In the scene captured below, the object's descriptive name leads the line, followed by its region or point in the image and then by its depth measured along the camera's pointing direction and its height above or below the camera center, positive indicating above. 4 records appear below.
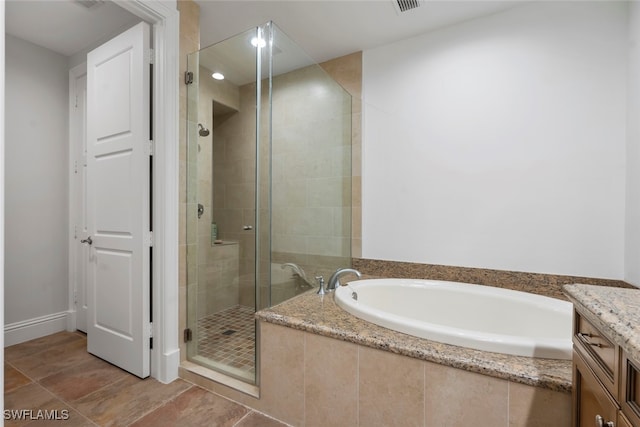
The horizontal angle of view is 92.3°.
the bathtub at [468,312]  1.17 -0.53
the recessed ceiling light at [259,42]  1.78 +0.99
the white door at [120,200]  1.85 +0.07
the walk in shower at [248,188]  1.82 +0.16
